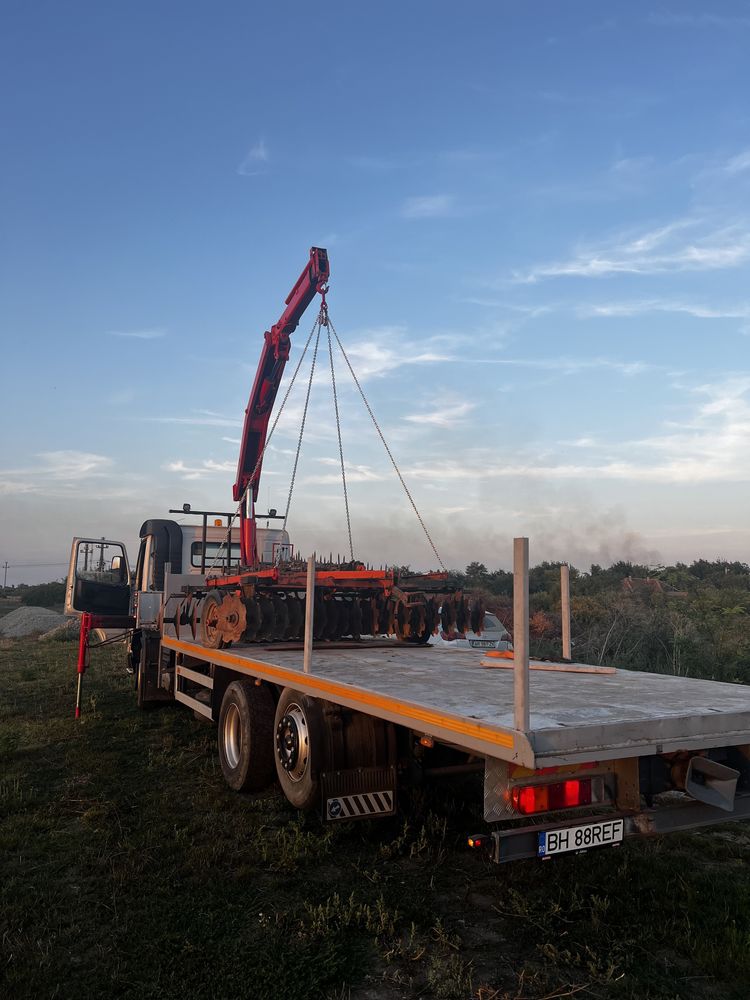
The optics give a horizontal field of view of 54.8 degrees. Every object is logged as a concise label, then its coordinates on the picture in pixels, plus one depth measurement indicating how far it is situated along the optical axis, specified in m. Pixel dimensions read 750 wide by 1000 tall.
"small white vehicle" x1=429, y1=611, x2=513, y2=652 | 8.33
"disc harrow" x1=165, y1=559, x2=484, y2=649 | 7.17
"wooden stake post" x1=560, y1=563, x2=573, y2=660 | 4.54
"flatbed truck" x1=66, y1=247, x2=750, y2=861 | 3.23
